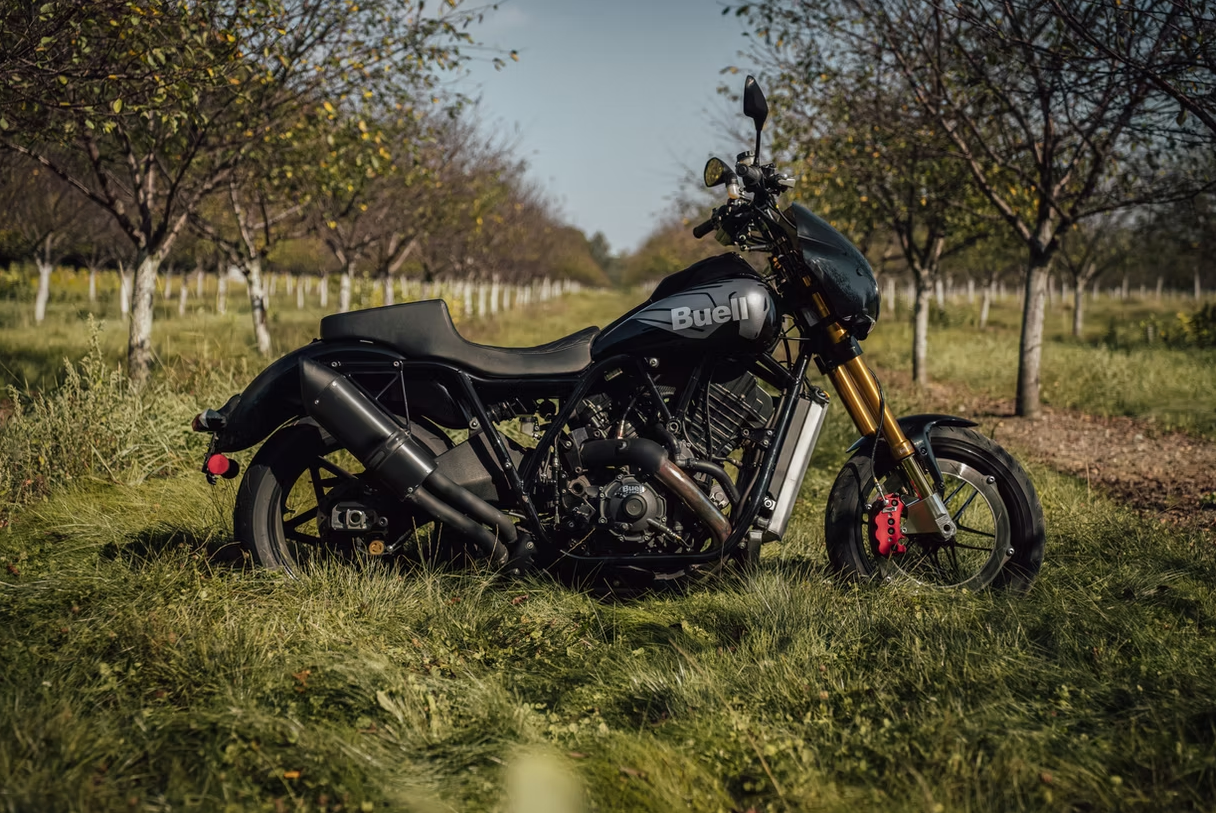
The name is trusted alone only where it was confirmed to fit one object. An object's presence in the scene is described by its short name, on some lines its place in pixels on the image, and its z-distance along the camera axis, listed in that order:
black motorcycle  3.30
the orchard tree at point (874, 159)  9.52
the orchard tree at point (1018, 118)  7.62
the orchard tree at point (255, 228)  12.41
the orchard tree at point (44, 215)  17.72
